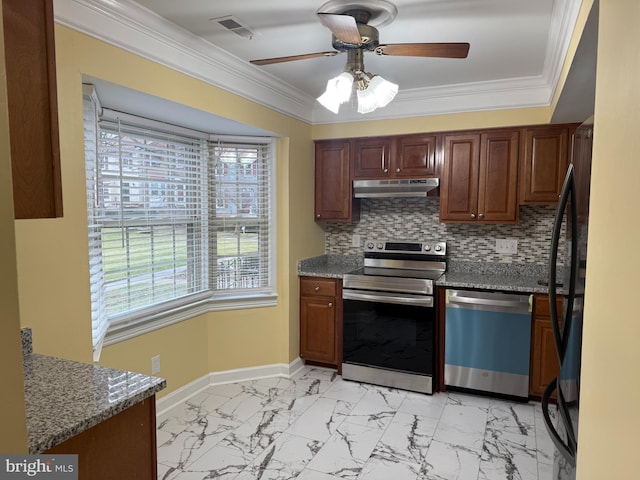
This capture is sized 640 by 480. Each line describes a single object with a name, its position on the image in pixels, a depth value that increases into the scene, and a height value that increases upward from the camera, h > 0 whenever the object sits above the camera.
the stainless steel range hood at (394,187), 3.51 +0.19
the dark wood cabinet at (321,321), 3.67 -0.99
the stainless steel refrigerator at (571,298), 1.30 -0.30
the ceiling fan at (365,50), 1.92 +0.74
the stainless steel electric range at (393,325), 3.29 -0.93
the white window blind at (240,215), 3.44 -0.05
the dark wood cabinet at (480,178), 3.31 +0.26
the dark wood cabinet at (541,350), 3.02 -1.01
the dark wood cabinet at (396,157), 3.55 +0.46
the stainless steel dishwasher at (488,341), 3.07 -0.99
